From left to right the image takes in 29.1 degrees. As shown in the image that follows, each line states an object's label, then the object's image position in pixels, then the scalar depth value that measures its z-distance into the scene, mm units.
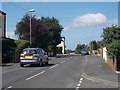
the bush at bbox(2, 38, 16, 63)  27753
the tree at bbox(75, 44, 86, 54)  93250
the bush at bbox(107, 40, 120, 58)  15375
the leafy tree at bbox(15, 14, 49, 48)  36938
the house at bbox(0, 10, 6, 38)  43988
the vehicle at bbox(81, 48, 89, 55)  62019
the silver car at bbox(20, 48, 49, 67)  20297
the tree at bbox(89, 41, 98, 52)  89238
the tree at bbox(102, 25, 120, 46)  28867
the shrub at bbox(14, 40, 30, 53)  29838
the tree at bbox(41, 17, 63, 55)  55209
